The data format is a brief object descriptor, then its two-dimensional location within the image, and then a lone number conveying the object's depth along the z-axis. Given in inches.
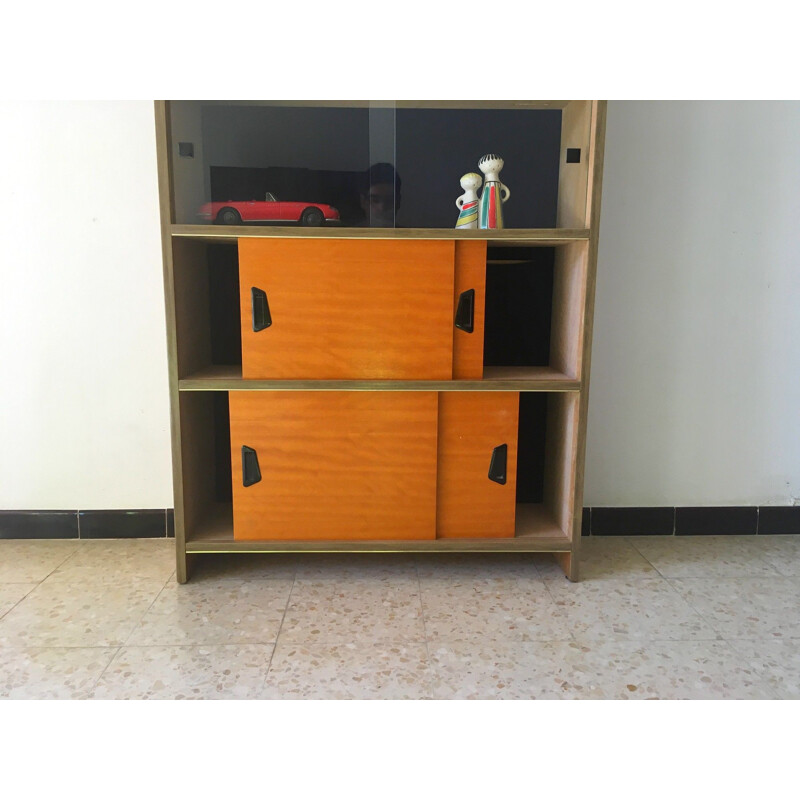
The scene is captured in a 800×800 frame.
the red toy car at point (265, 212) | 73.2
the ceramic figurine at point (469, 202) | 76.2
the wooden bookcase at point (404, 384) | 71.4
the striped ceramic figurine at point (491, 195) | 76.0
